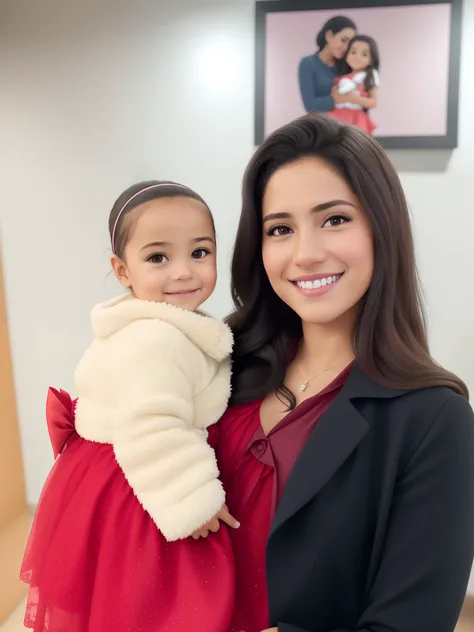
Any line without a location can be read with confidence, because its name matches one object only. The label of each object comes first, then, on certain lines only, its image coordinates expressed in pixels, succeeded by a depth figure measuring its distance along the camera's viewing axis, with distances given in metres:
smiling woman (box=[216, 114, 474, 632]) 0.85
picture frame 1.72
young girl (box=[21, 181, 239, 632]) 0.90
